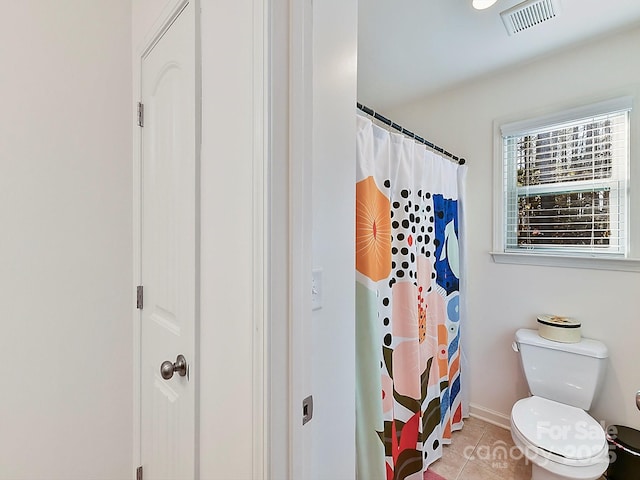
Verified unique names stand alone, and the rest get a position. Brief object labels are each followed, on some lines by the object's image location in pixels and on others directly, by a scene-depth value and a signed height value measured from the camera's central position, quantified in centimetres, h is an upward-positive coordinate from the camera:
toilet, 131 -87
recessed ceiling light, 140 +108
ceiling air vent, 146 +110
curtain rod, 131 +55
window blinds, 174 +35
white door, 80 -4
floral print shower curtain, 125 -32
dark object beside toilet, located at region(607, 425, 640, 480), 143 -102
